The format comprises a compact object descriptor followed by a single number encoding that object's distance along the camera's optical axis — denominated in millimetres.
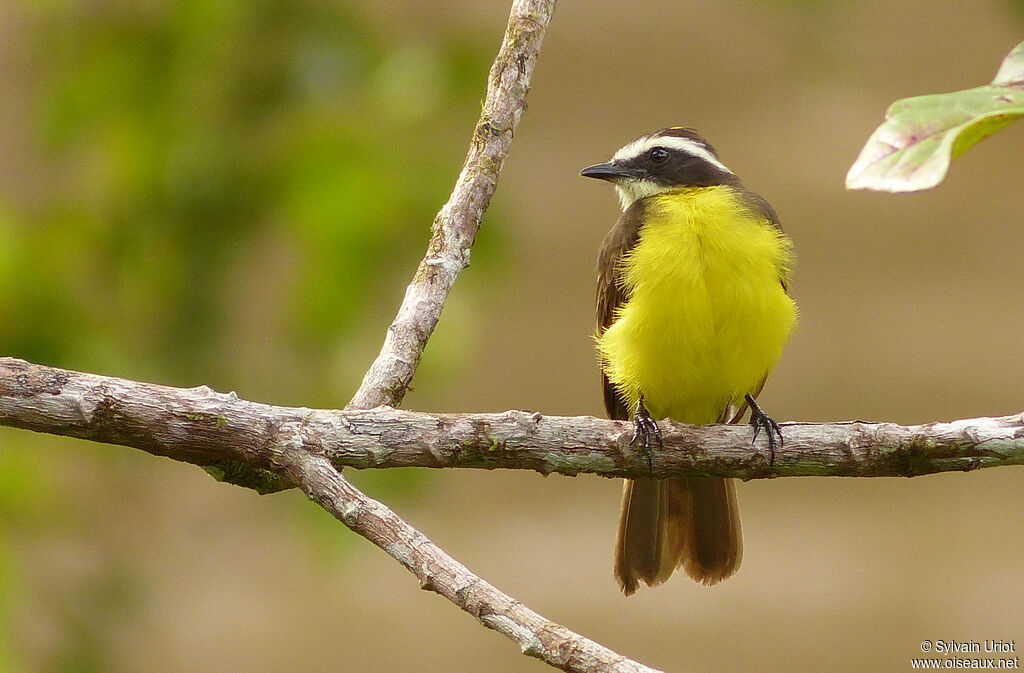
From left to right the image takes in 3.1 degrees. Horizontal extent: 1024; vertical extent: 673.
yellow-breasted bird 5847
